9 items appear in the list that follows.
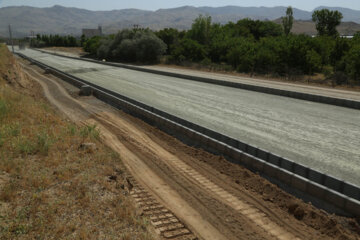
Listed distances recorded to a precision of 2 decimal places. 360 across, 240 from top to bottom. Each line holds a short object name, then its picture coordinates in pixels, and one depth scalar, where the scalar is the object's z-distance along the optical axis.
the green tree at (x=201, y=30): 64.50
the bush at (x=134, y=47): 53.81
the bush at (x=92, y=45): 72.31
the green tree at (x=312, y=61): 32.62
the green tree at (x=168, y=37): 66.54
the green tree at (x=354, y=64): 26.36
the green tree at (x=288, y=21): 78.12
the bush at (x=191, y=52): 49.94
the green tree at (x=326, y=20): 79.31
